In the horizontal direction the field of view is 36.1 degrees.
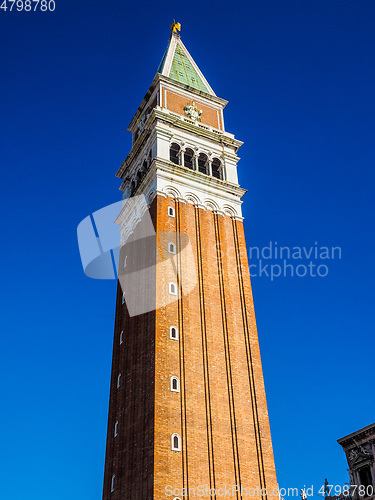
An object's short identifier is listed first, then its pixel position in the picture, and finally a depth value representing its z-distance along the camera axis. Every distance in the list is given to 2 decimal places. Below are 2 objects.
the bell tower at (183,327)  35.12
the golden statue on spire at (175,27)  70.50
